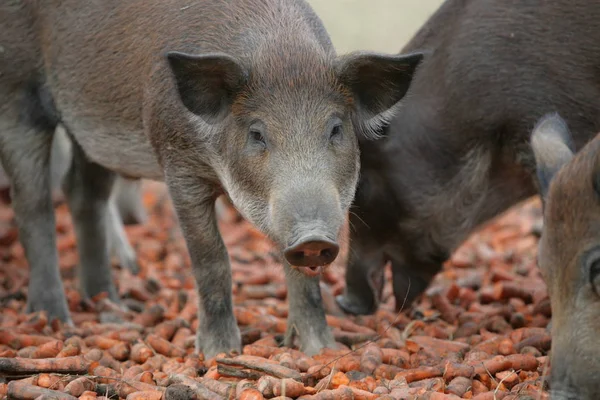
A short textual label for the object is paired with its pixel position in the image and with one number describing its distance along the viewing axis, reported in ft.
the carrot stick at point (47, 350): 37.01
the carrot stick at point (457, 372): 32.86
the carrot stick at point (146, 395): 31.42
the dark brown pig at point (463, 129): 41.09
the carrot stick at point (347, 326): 40.98
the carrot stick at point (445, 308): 44.37
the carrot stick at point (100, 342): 39.17
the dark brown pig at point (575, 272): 28.50
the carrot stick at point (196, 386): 31.04
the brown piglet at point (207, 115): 34.40
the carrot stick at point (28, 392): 31.27
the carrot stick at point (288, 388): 31.04
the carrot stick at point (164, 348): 39.06
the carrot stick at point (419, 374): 33.30
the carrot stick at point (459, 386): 31.76
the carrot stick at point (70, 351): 36.68
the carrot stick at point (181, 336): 40.57
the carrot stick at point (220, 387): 31.65
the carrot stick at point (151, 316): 44.09
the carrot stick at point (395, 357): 35.55
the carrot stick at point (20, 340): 38.99
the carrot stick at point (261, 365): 33.06
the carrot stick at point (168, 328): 41.65
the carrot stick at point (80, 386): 32.14
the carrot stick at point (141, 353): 37.78
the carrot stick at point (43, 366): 33.60
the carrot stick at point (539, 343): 36.58
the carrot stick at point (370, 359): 34.47
